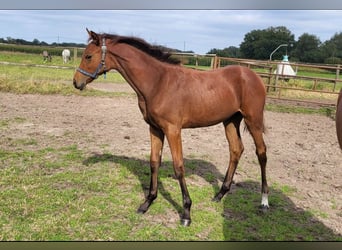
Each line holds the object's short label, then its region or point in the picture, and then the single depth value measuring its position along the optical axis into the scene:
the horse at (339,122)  1.61
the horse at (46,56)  17.28
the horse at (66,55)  15.55
